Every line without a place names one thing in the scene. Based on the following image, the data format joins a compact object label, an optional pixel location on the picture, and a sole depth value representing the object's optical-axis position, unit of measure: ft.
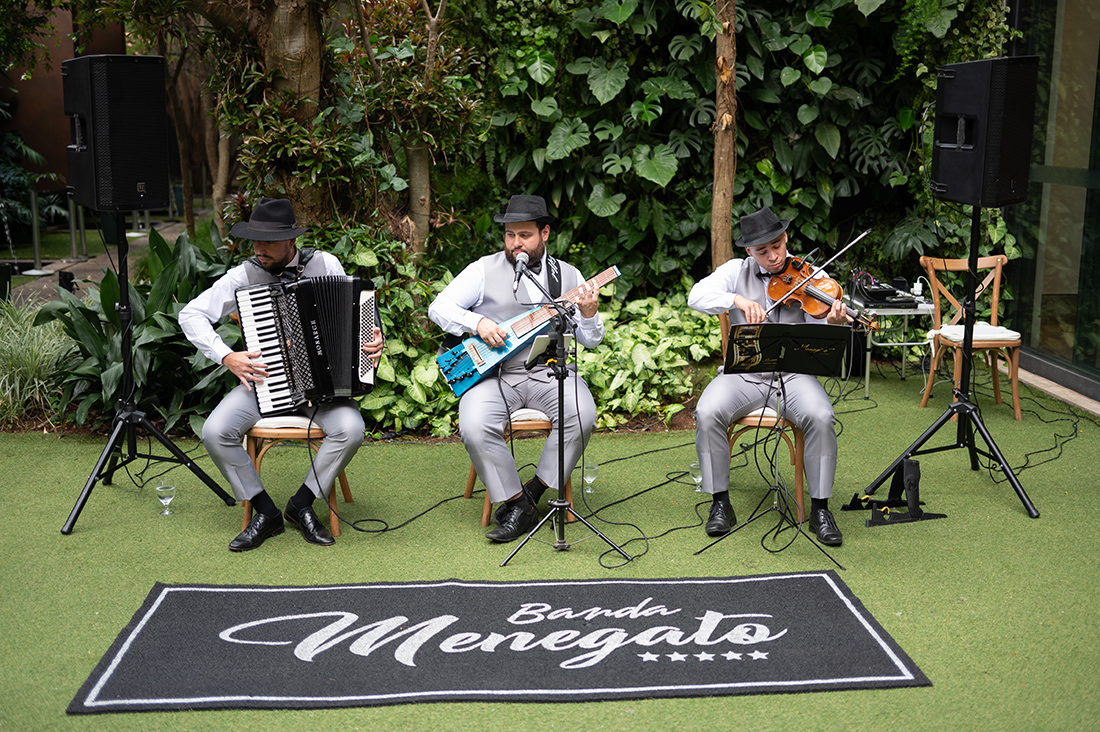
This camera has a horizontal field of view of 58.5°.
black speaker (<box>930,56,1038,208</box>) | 13.33
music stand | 11.97
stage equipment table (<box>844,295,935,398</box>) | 19.42
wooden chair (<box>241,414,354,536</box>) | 12.97
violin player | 12.81
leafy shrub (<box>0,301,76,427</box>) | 17.58
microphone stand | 11.98
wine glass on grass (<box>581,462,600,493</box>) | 14.23
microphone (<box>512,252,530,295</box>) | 11.94
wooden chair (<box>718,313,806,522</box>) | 13.17
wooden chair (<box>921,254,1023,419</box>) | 17.75
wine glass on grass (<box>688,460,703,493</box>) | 14.74
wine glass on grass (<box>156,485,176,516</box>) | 13.57
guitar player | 12.97
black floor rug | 9.32
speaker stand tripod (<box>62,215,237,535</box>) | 13.84
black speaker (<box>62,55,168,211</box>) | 13.26
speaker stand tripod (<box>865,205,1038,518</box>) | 13.73
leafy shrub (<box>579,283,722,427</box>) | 18.26
